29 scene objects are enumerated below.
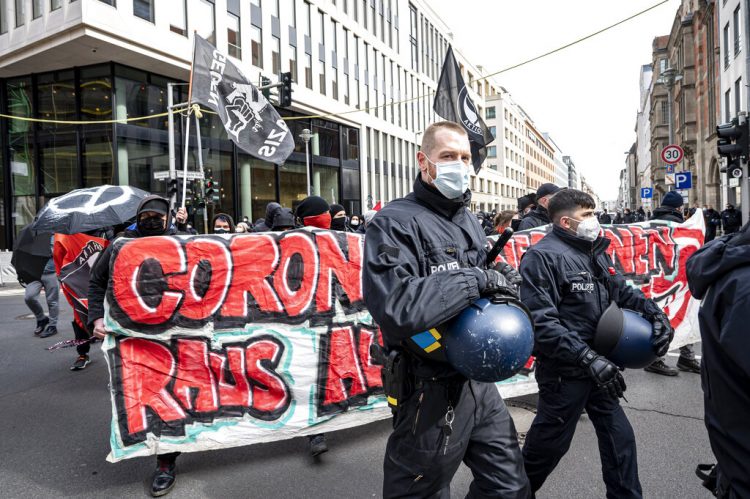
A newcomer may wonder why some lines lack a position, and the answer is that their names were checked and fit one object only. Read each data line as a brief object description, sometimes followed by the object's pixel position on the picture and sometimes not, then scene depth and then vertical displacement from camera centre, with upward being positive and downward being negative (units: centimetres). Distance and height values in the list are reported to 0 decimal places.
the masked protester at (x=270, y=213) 656 +32
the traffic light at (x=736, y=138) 1041 +182
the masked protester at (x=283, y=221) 623 +20
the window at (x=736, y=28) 2580 +1020
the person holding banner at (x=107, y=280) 340 -31
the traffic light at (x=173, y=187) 1634 +170
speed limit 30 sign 1591 +233
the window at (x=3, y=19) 2180 +971
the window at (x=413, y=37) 4400 +1725
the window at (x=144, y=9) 1956 +905
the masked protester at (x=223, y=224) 799 +23
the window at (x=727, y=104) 2795 +689
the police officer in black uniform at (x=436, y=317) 192 -31
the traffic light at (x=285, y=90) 1435 +420
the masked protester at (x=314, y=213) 555 +26
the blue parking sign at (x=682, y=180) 1622 +155
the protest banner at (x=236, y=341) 364 -79
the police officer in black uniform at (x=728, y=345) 145 -35
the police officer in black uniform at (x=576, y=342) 270 -60
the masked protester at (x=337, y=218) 649 +23
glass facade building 2117 +437
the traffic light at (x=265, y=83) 1470 +444
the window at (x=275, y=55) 2694 +976
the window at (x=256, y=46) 2555 +975
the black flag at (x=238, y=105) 709 +193
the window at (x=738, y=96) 2579 +675
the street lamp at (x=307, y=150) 2704 +508
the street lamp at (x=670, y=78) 1933 +589
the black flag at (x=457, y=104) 857 +221
